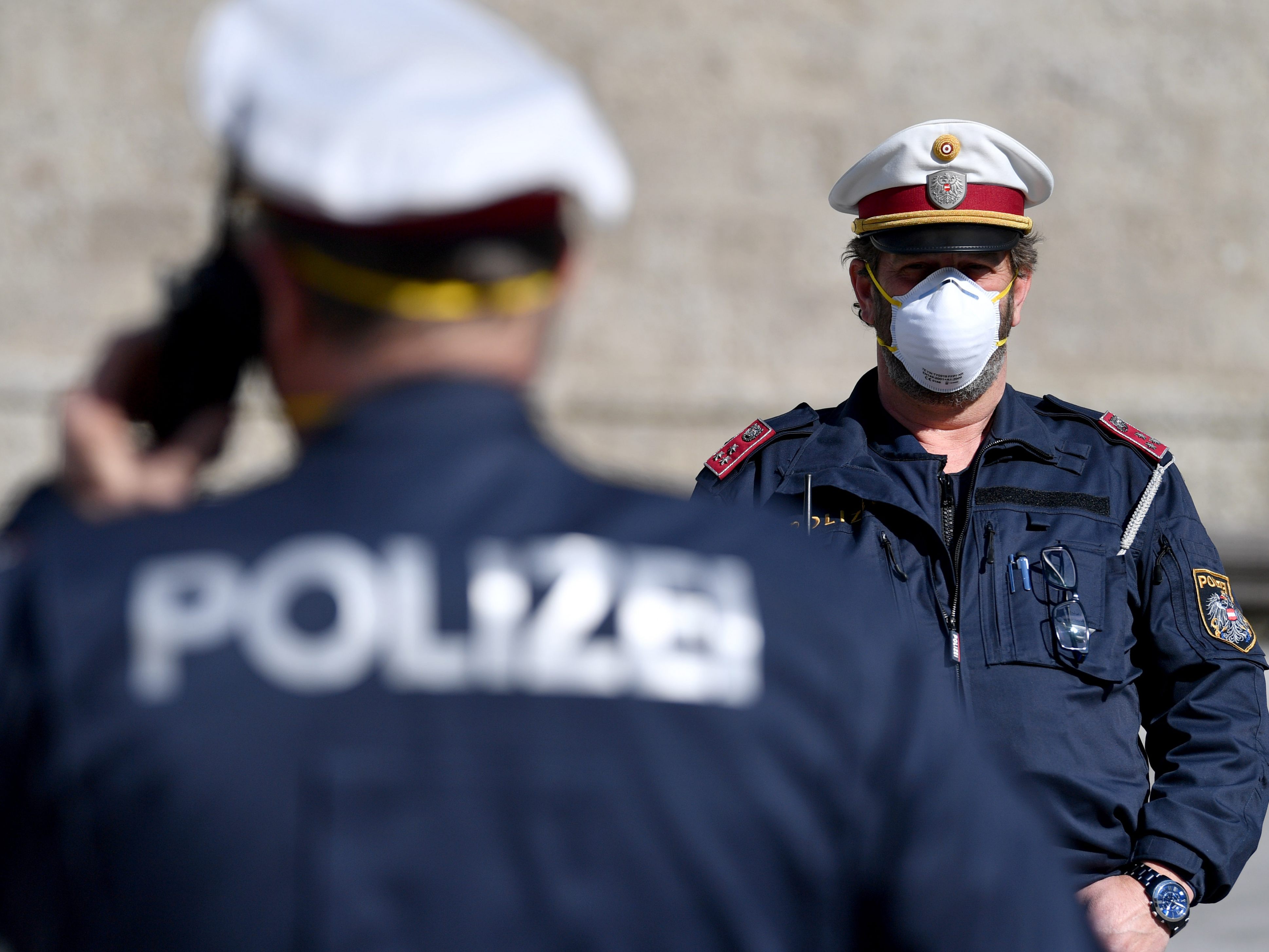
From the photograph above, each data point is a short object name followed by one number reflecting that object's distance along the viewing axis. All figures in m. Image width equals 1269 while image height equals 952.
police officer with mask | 8.92
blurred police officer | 6.07
